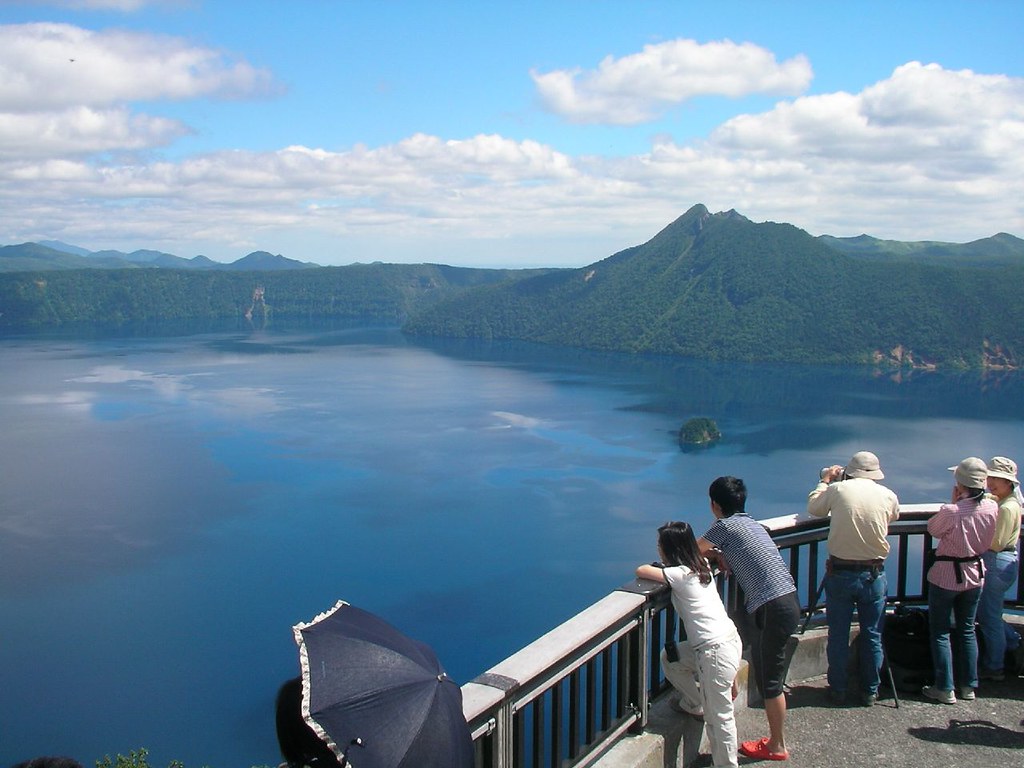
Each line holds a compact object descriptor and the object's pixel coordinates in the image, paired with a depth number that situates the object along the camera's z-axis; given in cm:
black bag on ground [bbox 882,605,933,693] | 503
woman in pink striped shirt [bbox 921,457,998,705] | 482
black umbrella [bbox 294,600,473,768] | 244
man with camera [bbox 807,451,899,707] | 460
